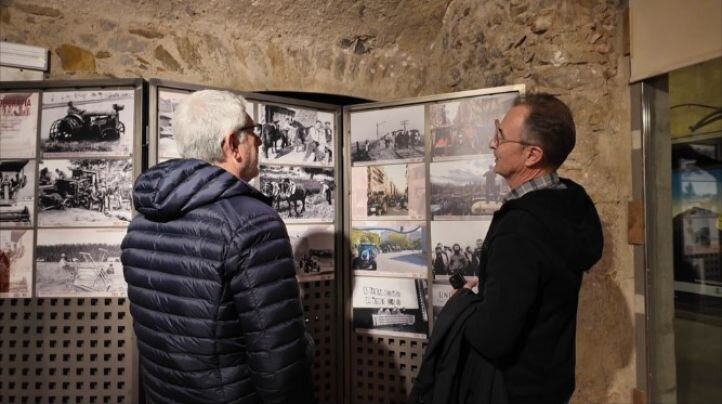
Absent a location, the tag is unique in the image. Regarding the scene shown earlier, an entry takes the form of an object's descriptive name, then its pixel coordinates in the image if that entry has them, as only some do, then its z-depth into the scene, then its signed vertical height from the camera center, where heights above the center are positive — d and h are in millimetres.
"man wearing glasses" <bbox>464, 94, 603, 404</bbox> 1172 -142
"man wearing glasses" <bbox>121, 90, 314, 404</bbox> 1119 -185
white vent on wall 2068 +746
